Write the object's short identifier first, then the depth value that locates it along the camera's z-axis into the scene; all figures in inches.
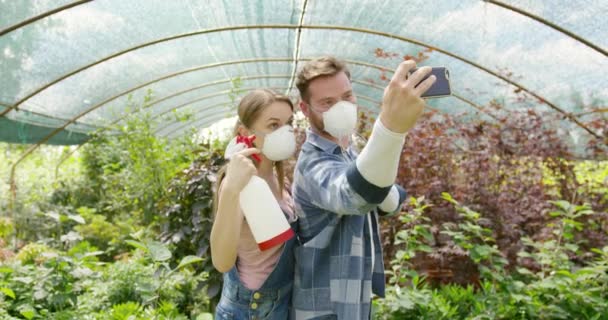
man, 56.6
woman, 60.8
